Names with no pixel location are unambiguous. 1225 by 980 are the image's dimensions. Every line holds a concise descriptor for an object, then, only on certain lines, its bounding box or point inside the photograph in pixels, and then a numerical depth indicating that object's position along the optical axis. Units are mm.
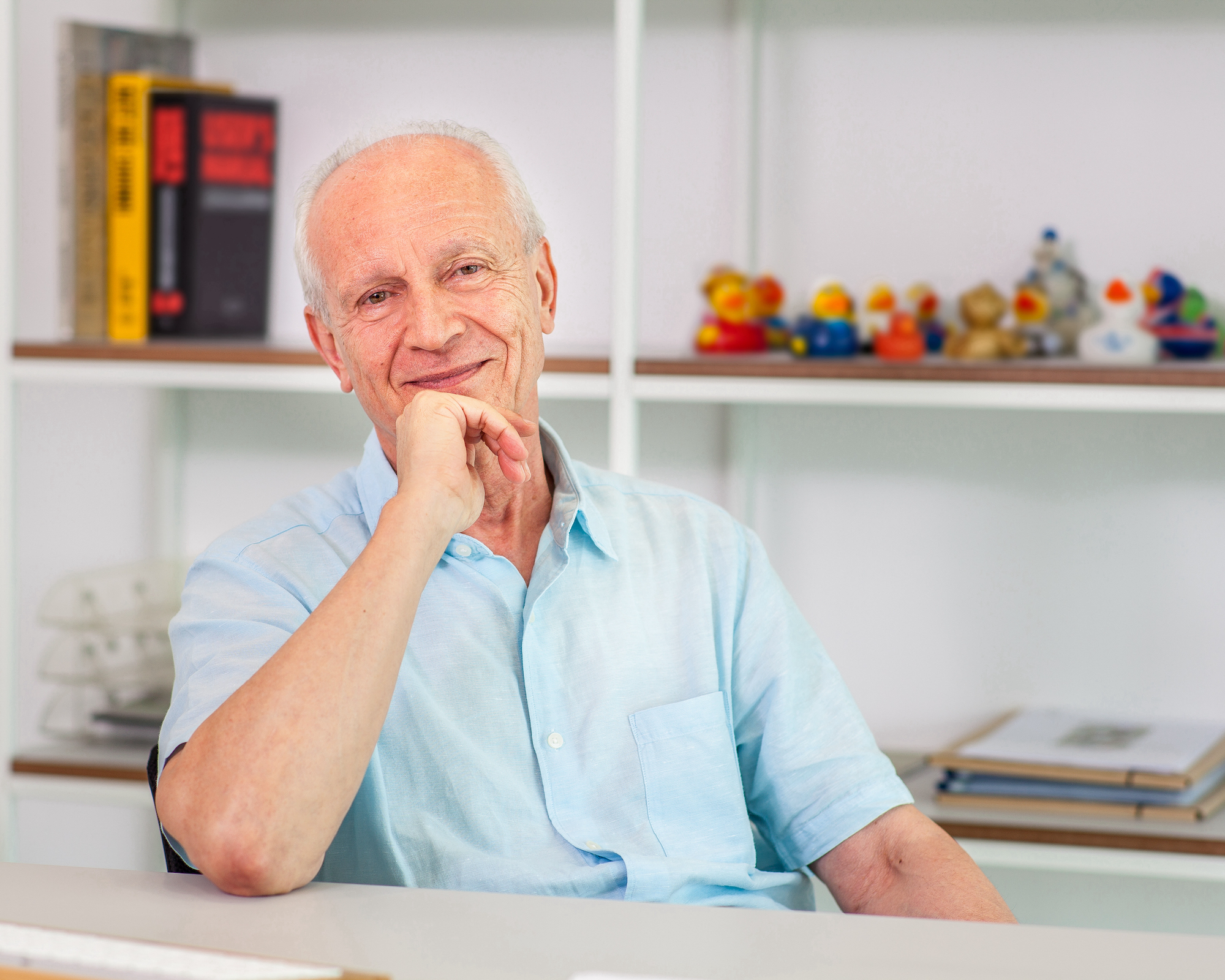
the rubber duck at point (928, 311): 2311
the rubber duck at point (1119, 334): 2157
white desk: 1418
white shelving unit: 2111
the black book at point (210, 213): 2316
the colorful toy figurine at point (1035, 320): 2240
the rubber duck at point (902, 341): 2200
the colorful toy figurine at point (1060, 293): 2257
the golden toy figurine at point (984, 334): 2211
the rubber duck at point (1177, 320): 2188
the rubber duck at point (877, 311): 2243
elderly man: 1699
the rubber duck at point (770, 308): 2333
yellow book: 2310
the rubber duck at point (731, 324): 2315
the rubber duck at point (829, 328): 2221
